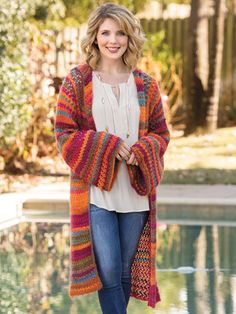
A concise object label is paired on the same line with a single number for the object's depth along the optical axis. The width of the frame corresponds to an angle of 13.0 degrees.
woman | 4.56
